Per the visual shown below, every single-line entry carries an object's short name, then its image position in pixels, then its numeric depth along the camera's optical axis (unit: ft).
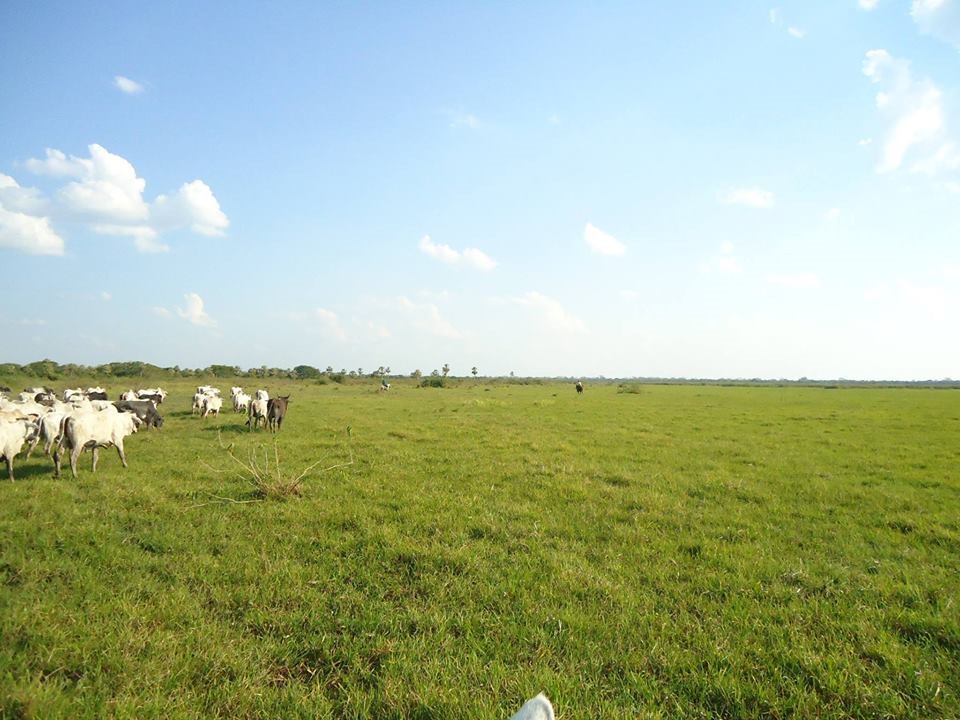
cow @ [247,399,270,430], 64.23
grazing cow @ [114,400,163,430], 60.64
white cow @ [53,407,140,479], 34.53
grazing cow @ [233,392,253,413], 85.25
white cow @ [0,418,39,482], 32.91
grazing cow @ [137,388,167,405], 83.87
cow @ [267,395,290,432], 62.23
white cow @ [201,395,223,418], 76.64
